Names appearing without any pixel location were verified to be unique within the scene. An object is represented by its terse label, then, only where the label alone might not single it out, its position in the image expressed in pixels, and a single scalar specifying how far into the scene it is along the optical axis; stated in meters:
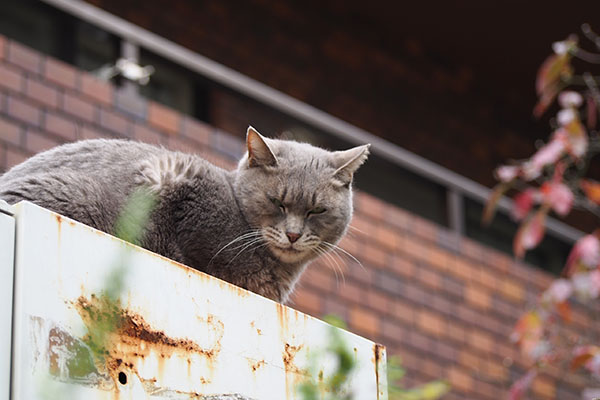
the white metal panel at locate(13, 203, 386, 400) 2.78
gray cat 4.71
